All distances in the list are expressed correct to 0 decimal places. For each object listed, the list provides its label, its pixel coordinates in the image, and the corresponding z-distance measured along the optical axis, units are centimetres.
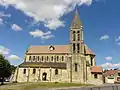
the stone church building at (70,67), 2869
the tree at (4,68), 2691
